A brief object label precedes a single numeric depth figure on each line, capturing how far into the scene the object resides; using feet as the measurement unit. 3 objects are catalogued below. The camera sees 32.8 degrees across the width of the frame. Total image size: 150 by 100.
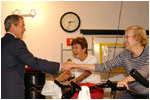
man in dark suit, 7.51
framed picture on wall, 14.62
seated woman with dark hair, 8.99
